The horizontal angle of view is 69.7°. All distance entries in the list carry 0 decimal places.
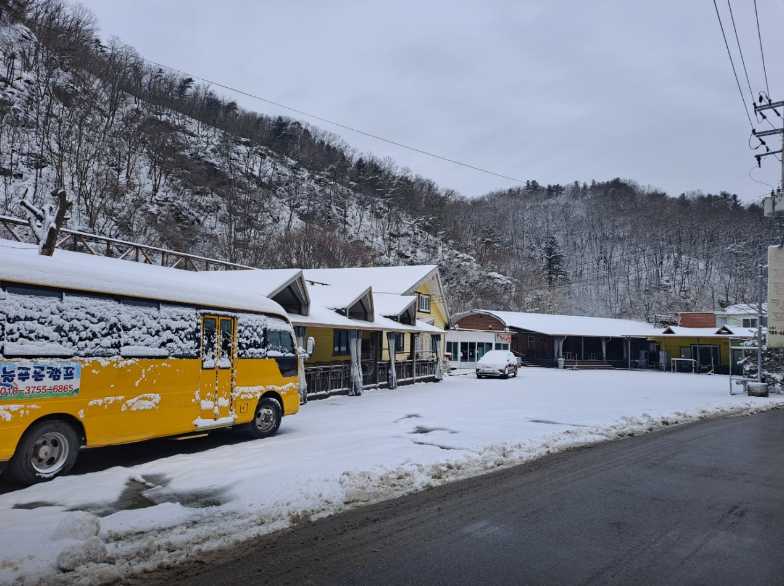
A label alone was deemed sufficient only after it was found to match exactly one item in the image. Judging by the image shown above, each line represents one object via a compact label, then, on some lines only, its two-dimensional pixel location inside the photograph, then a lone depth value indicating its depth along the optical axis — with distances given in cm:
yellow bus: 686
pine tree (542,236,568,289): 9534
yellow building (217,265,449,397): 1836
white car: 3212
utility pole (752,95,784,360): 2283
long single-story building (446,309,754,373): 4512
